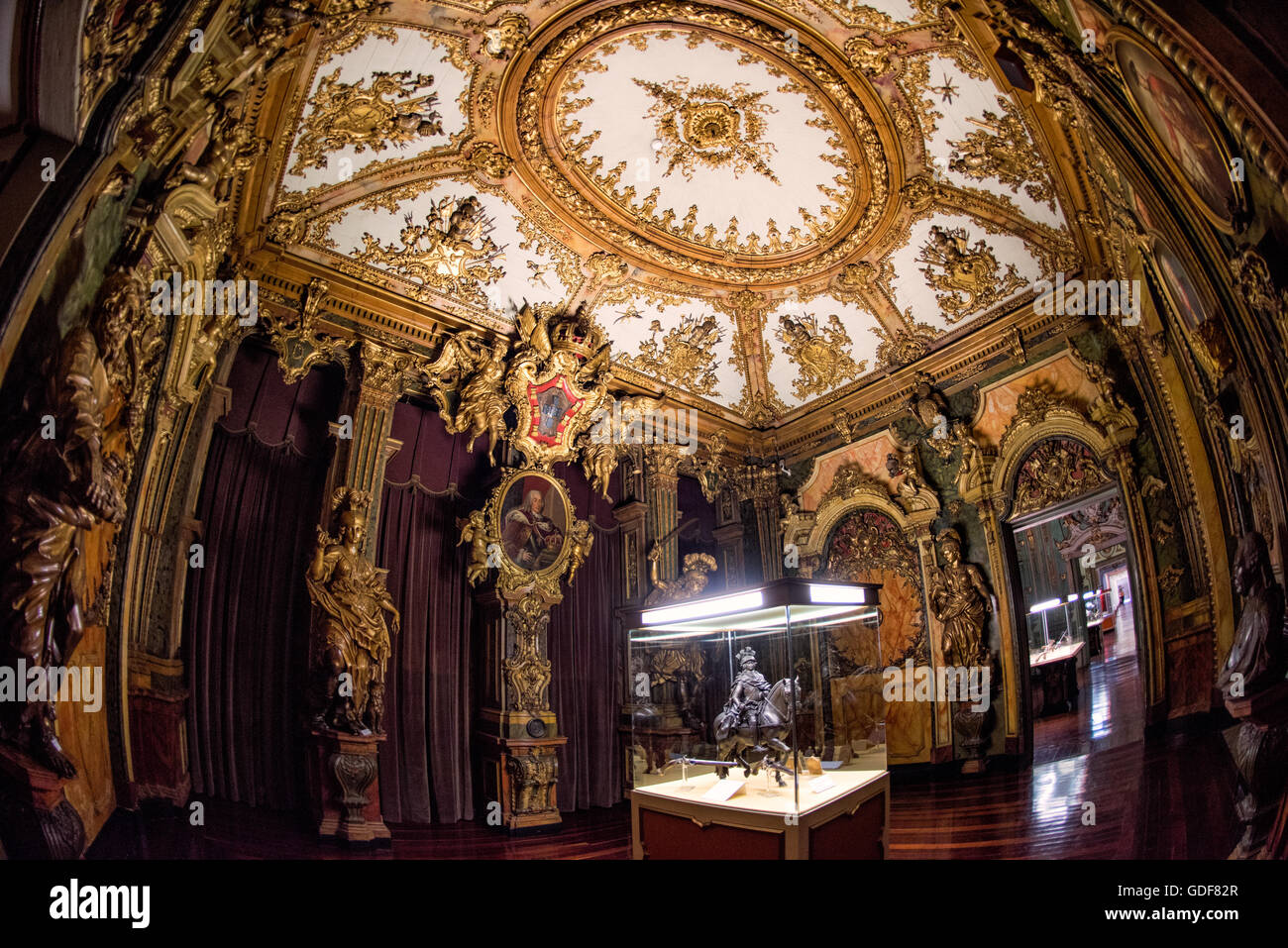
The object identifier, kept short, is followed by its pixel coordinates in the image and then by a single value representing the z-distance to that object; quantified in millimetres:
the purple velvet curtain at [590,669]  9516
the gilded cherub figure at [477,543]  8727
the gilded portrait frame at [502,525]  8805
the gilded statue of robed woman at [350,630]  7027
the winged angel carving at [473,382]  9039
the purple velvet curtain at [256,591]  7035
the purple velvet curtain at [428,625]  8070
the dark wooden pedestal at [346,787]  6770
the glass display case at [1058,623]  14320
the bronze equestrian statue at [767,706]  4875
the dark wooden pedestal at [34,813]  3623
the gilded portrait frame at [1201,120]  3654
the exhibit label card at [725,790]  4880
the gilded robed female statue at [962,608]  9305
